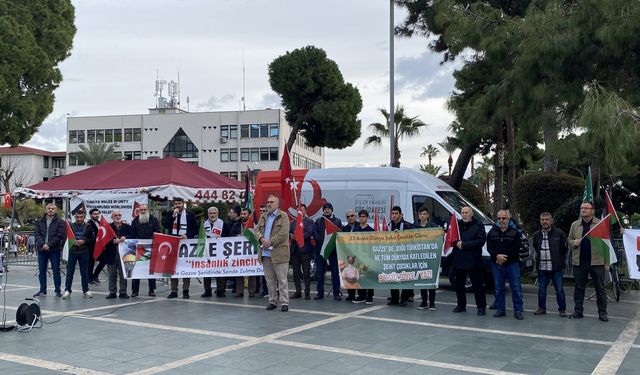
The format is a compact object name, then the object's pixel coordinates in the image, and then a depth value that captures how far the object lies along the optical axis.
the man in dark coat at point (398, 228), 11.79
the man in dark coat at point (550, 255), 10.45
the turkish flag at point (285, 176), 12.99
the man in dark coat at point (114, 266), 12.89
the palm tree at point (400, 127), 31.19
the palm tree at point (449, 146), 25.17
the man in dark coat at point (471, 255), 10.68
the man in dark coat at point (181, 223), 13.49
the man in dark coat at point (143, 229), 13.18
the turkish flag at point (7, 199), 19.31
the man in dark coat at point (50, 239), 12.56
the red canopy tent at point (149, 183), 16.83
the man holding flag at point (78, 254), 12.75
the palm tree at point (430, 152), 78.38
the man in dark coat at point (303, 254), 12.66
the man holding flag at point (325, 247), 12.52
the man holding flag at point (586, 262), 10.20
